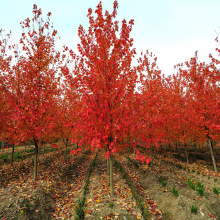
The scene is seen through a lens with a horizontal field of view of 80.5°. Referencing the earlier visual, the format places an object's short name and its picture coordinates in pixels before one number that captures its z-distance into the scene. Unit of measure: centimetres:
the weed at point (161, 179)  625
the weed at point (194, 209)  386
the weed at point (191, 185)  507
